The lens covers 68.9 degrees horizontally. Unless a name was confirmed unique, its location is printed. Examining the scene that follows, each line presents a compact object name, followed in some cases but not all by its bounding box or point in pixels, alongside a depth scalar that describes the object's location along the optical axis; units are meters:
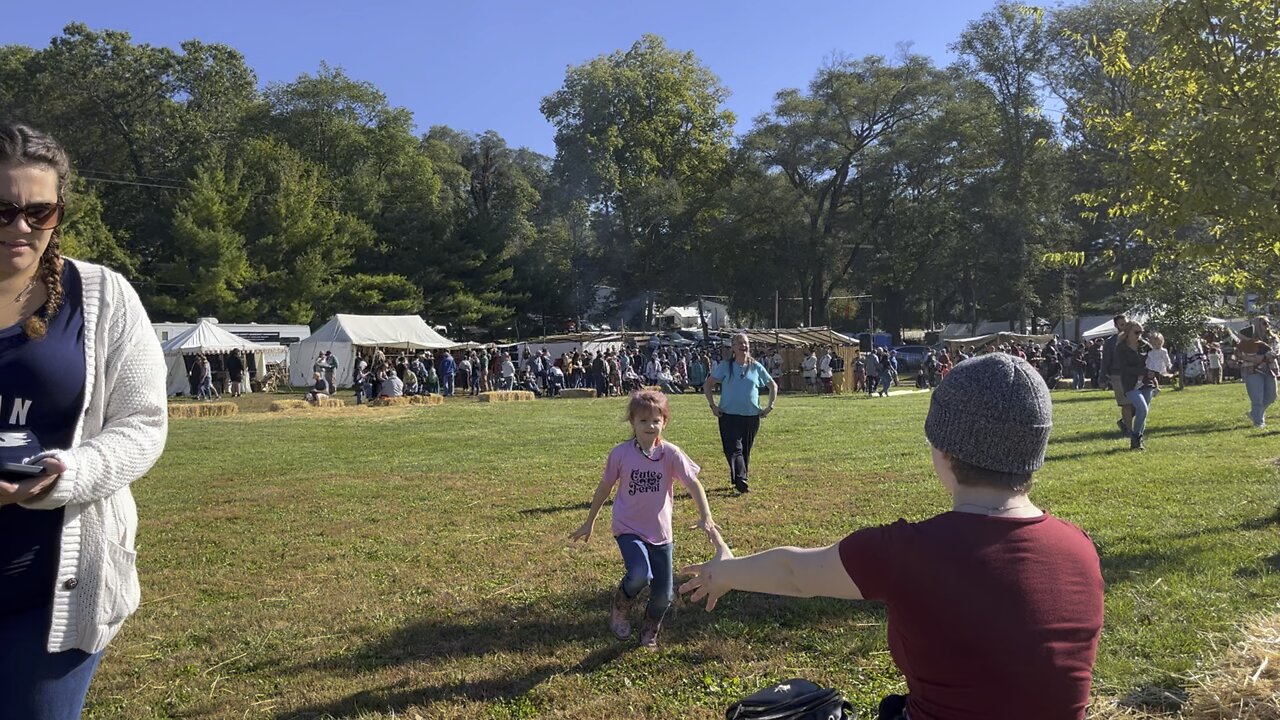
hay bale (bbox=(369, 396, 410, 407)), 31.22
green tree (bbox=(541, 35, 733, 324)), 60.16
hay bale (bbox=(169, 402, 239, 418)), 27.50
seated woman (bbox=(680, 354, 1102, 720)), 2.10
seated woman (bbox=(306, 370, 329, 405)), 30.70
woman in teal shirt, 10.64
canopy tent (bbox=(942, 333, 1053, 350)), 47.22
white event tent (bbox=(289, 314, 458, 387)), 40.44
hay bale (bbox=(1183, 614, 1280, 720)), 3.83
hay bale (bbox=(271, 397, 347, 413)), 29.47
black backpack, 2.28
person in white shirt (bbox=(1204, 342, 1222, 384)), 31.84
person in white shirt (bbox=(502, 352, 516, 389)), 37.78
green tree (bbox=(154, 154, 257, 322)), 47.12
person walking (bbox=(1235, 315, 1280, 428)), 14.63
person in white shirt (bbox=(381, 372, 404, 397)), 32.34
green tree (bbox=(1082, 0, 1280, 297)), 6.98
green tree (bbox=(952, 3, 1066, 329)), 51.44
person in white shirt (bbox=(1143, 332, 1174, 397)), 13.16
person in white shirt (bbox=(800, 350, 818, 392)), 36.66
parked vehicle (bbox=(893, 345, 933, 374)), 54.97
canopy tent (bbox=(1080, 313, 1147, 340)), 41.47
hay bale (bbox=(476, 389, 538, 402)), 33.39
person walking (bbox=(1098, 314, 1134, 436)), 13.80
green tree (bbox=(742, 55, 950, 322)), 54.66
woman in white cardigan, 2.08
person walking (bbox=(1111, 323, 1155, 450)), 13.27
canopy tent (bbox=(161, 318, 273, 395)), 37.28
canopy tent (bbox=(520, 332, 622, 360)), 43.75
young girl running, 5.42
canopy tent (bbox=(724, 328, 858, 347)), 39.88
